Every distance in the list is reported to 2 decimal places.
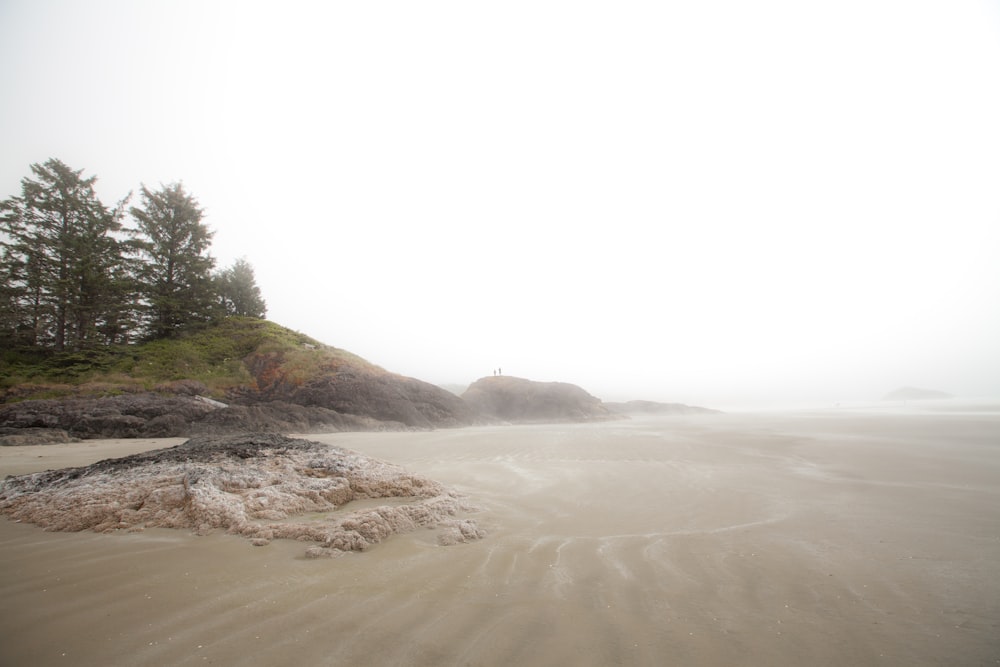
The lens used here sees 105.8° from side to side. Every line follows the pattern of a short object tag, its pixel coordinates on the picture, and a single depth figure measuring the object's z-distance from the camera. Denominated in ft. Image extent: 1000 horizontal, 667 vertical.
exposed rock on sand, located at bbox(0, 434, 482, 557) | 12.46
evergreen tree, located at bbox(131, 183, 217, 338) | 64.69
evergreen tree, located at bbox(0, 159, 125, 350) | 54.39
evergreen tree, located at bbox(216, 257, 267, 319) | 81.02
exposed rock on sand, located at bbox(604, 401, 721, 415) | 117.19
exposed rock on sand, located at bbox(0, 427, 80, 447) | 30.28
